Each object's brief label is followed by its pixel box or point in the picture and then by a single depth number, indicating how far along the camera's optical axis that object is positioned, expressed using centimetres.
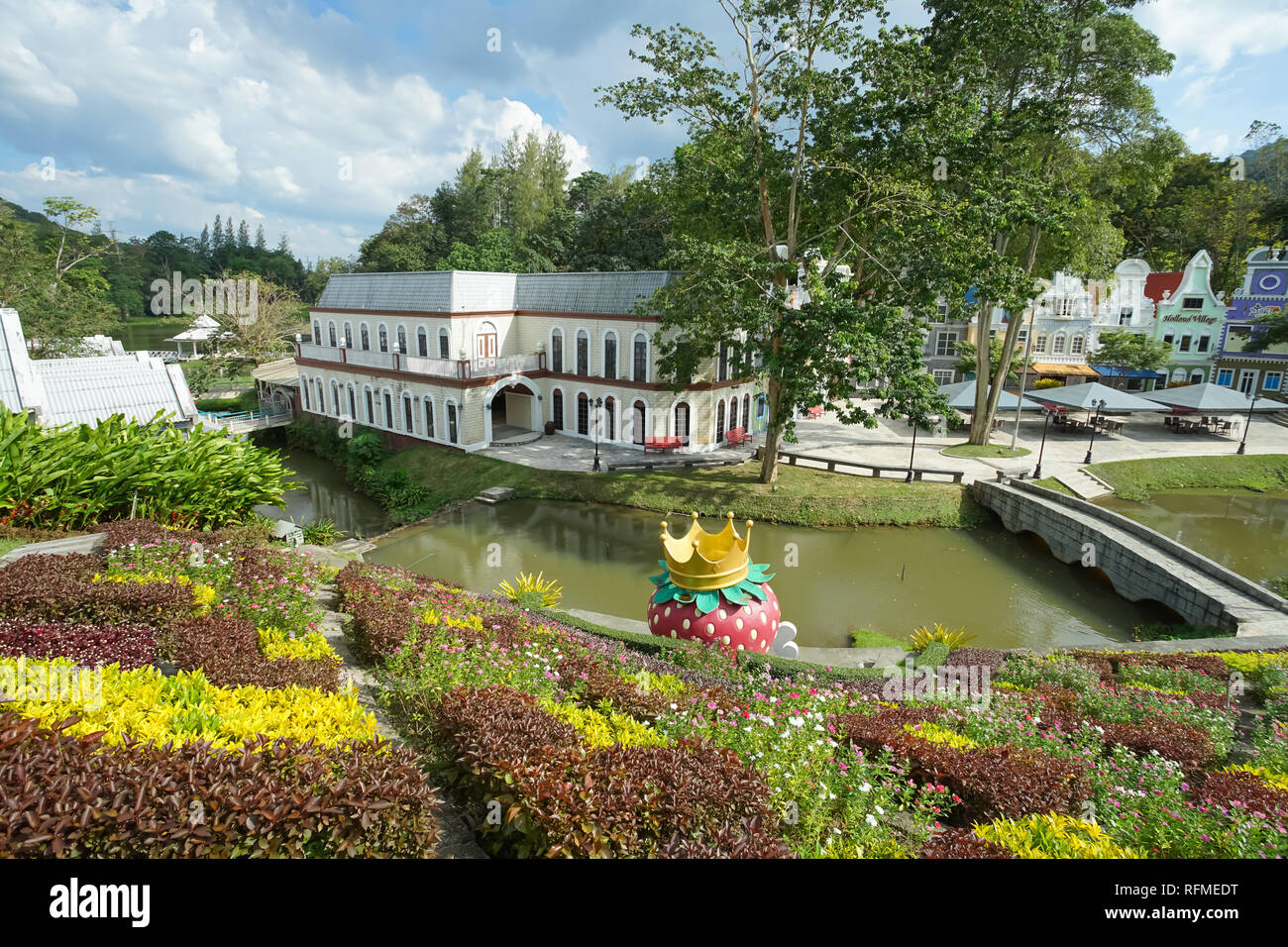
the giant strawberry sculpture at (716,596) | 1045
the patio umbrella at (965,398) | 2827
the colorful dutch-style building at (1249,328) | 3538
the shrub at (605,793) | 454
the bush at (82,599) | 762
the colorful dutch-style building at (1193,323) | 3834
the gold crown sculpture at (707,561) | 1038
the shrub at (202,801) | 369
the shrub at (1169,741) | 728
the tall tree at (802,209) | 1870
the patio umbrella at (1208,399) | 2794
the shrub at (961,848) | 474
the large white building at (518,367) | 2670
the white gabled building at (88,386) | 1515
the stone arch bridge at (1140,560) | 1356
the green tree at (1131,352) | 3644
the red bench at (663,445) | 2589
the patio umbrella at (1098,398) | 2741
